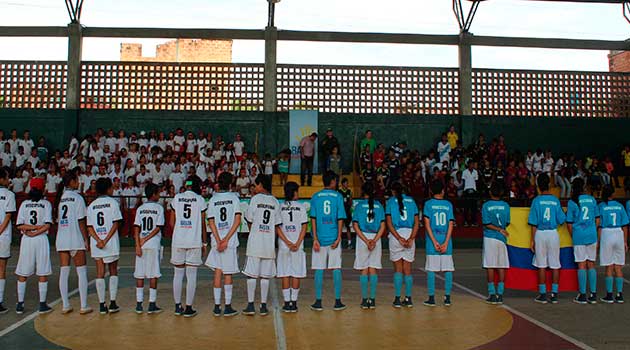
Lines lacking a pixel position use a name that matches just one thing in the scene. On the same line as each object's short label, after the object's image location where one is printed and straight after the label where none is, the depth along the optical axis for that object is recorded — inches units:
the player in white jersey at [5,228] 307.0
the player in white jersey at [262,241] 300.2
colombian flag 349.7
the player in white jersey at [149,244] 299.3
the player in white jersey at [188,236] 297.4
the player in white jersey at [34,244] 300.2
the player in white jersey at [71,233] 299.3
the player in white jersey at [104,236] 299.7
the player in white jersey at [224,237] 297.7
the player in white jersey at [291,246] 307.0
